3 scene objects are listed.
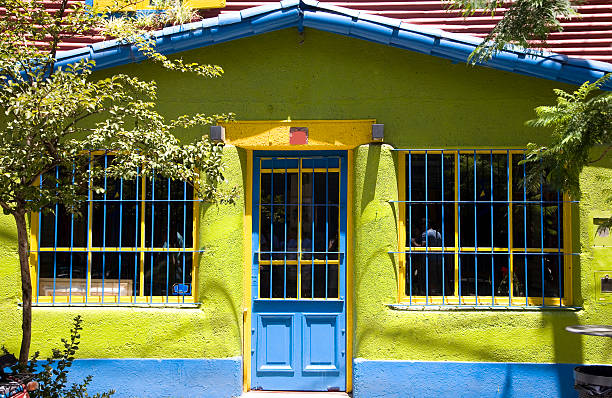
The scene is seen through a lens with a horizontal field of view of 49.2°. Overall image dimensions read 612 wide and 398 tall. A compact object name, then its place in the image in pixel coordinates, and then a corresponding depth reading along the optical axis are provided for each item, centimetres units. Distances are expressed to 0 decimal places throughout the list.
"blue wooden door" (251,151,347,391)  742
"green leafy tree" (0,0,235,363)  521
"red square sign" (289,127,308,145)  741
